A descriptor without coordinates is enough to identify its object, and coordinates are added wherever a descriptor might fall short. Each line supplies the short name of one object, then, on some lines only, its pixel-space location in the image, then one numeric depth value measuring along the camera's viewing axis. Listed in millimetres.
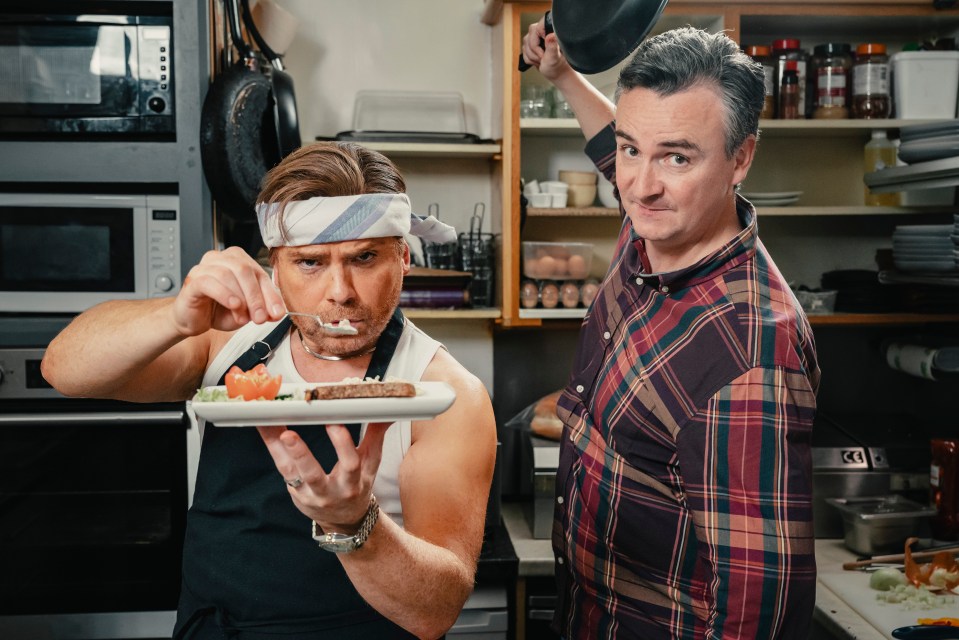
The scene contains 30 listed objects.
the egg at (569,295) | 3148
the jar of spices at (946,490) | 2900
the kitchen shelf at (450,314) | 3146
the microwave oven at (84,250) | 2502
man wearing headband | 1471
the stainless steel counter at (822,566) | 2367
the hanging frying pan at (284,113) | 2484
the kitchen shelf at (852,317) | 3125
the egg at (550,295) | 3135
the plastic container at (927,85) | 3127
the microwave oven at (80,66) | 2459
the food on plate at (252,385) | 1260
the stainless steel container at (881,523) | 2869
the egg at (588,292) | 3166
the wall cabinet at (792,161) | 3068
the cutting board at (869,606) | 2367
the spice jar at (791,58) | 3144
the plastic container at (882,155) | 3244
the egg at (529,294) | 3143
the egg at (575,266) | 3137
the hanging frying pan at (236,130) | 2467
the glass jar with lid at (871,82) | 3119
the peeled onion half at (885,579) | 2594
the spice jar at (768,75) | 3152
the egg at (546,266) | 3119
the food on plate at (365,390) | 1224
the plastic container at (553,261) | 3123
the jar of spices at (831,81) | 3152
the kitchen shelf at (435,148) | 3117
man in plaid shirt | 1573
